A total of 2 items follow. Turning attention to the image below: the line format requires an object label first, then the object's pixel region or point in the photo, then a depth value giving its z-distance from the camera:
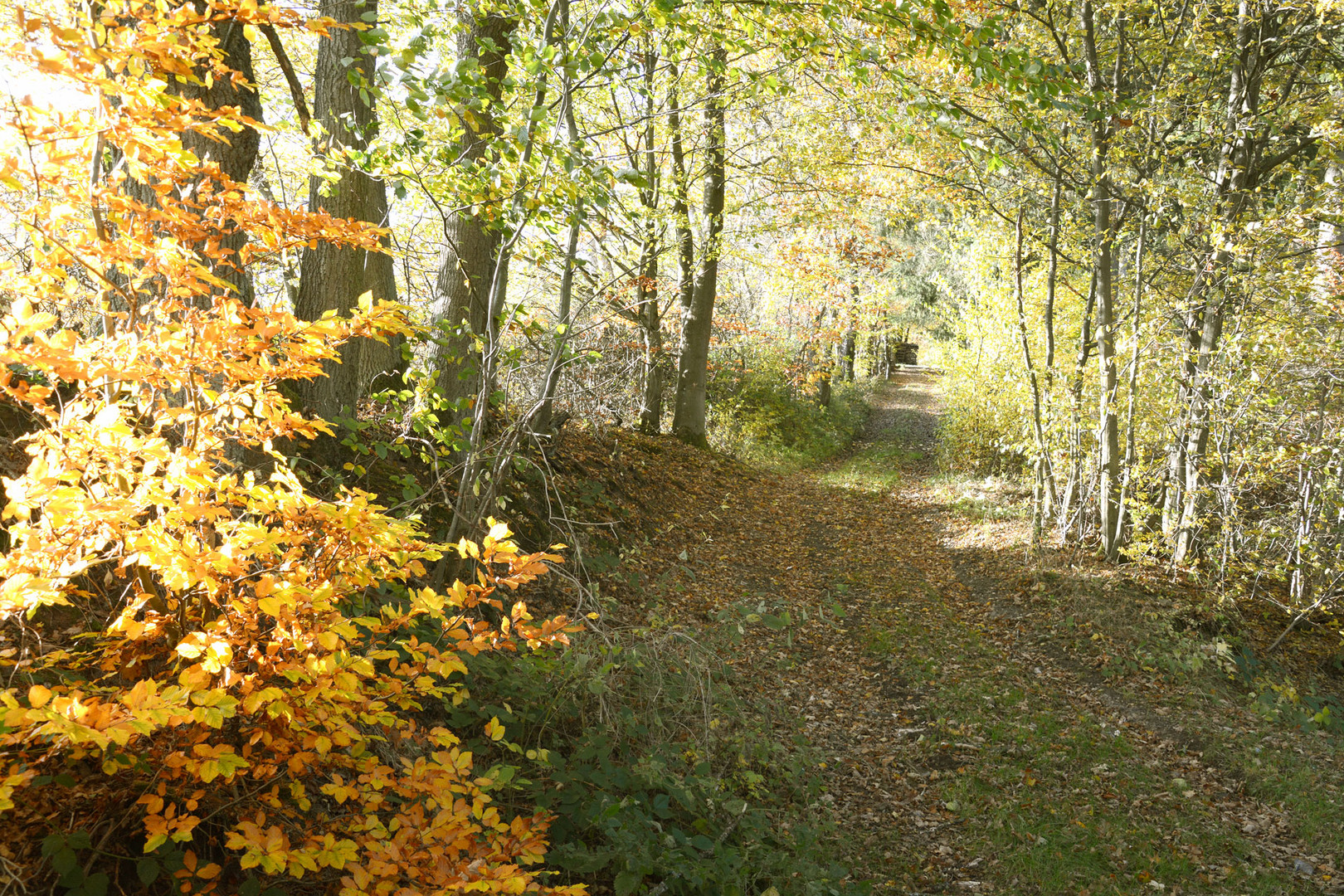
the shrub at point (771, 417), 16.06
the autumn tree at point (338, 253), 5.13
